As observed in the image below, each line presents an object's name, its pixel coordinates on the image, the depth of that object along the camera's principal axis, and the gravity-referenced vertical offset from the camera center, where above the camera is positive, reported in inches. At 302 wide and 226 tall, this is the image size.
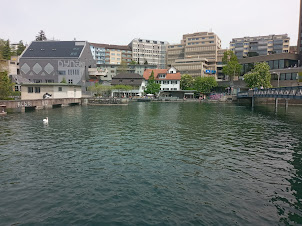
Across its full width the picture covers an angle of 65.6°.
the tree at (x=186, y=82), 4910.7 +263.7
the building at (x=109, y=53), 6968.5 +1245.5
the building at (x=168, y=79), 4862.2 +323.6
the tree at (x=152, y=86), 4672.7 +161.3
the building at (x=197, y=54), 5659.5 +1175.2
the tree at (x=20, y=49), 6088.1 +1216.1
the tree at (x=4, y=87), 2357.3 +75.8
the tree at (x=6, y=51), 5206.7 +974.8
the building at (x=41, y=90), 2758.4 +53.2
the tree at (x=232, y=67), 4638.8 +549.0
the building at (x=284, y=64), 3876.7 +551.4
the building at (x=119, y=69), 5785.4 +641.7
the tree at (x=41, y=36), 6545.3 +1632.9
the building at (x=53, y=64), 4303.6 +560.3
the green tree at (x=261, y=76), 3794.3 +300.5
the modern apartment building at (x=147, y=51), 7386.8 +1416.6
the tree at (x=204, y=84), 4736.7 +215.1
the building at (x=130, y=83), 4749.0 +235.2
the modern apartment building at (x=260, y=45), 6444.9 +1421.1
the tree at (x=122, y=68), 5746.6 +650.7
